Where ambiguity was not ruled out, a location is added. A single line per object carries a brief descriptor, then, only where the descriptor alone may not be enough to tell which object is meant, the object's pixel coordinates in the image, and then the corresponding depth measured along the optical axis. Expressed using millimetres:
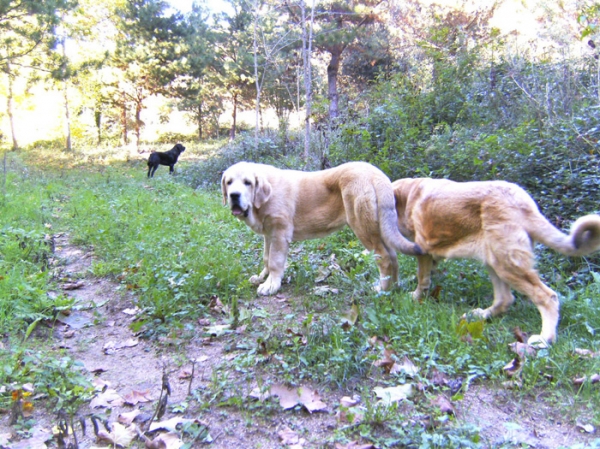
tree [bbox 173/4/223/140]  23047
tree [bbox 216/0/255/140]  24828
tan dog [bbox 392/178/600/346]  3189
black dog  16531
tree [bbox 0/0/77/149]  13047
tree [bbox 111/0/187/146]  22453
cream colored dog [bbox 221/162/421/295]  4488
